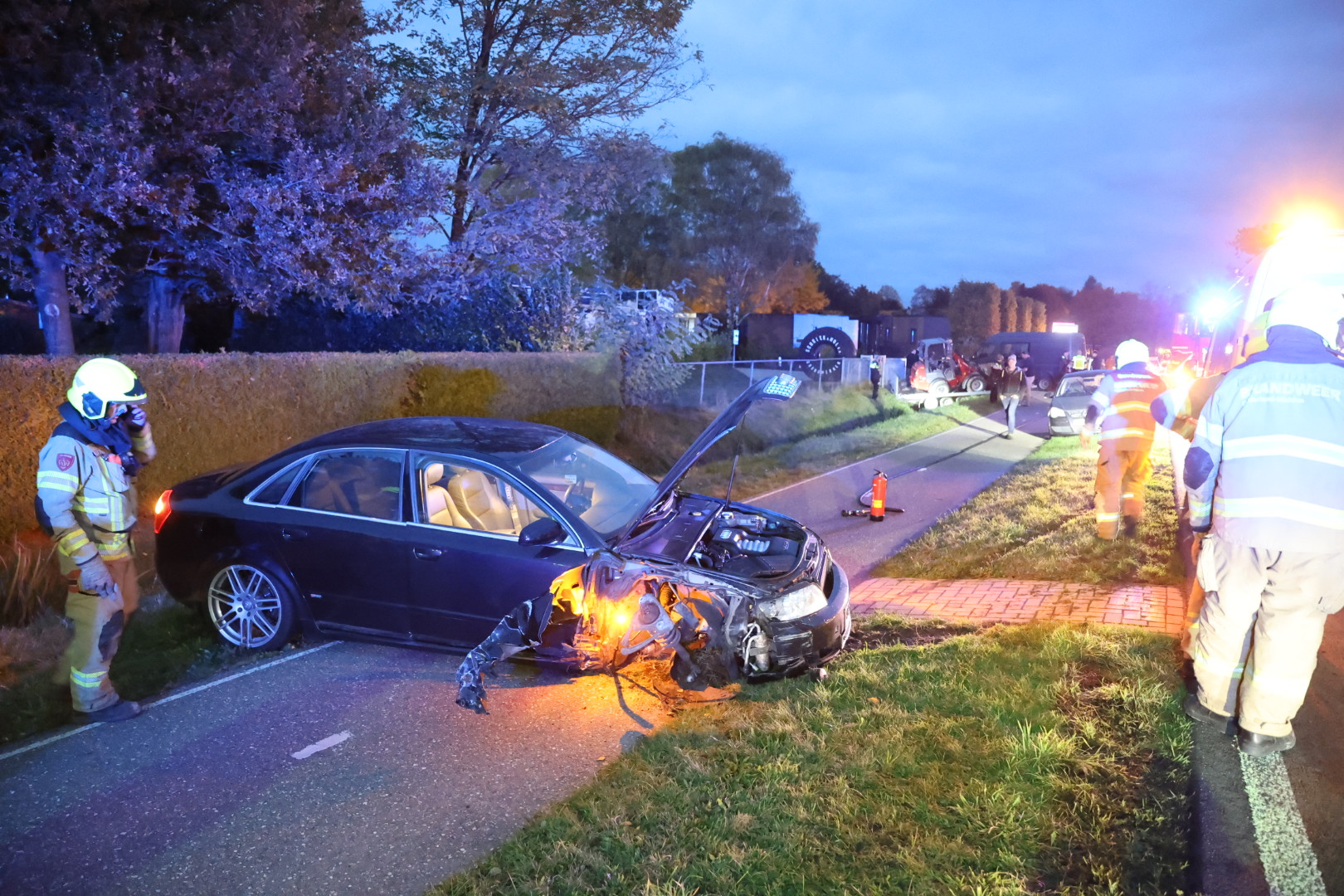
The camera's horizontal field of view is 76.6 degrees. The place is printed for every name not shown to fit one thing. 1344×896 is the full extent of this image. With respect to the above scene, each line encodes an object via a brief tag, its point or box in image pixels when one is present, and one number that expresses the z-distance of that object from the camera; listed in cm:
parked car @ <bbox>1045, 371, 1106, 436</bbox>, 1719
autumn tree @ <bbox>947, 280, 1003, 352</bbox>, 6519
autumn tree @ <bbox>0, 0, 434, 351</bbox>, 861
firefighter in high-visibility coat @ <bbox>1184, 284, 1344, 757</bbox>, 358
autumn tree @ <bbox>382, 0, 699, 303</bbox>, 1452
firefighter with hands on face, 428
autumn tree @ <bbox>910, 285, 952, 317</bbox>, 9212
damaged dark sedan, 450
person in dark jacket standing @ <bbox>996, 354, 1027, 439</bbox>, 1756
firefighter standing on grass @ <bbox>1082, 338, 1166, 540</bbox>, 736
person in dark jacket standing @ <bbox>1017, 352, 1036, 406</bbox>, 2427
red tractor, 2598
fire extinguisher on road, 952
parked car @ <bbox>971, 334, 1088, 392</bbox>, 3891
